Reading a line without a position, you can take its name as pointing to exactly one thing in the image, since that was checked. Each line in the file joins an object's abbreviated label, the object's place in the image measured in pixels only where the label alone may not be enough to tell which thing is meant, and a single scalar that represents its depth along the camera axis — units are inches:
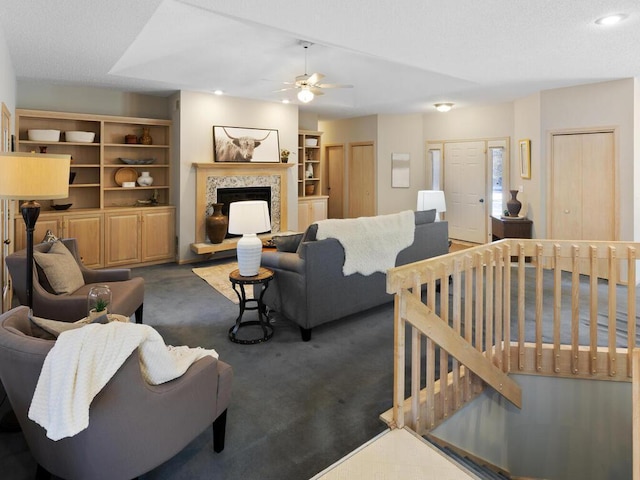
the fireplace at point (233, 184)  254.8
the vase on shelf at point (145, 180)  253.9
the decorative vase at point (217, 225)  253.9
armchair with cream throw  62.4
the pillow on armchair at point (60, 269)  125.9
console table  251.3
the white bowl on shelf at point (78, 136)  227.5
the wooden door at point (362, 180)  348.8
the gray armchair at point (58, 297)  119.2
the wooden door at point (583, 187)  214.5
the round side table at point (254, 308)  135.5
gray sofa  139.2
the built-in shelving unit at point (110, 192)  222.2
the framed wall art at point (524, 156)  250.4
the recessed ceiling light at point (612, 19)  126.7
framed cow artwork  261.9
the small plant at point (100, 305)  90.6
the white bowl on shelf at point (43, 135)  215.2
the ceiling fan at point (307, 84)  190.3
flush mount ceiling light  291.2
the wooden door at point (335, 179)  384.5
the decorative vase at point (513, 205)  254.8
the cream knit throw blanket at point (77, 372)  56.6
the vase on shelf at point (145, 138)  252.7
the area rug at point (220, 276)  193.8
